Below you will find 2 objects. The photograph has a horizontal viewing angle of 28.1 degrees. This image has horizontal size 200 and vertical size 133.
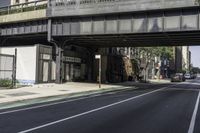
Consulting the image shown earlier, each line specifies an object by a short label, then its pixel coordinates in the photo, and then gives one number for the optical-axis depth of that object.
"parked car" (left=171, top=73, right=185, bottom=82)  81.21
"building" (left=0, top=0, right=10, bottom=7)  69.88
